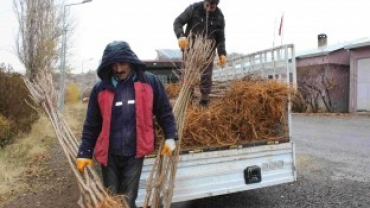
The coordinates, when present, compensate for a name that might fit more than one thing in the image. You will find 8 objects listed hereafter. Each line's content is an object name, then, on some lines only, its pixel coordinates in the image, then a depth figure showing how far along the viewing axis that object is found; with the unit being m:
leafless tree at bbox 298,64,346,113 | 20.20
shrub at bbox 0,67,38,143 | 9.20
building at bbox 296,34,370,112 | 19.38
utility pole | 19.16
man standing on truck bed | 5.11
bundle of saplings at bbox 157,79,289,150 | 4.41
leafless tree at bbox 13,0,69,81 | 21.39
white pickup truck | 4.05
